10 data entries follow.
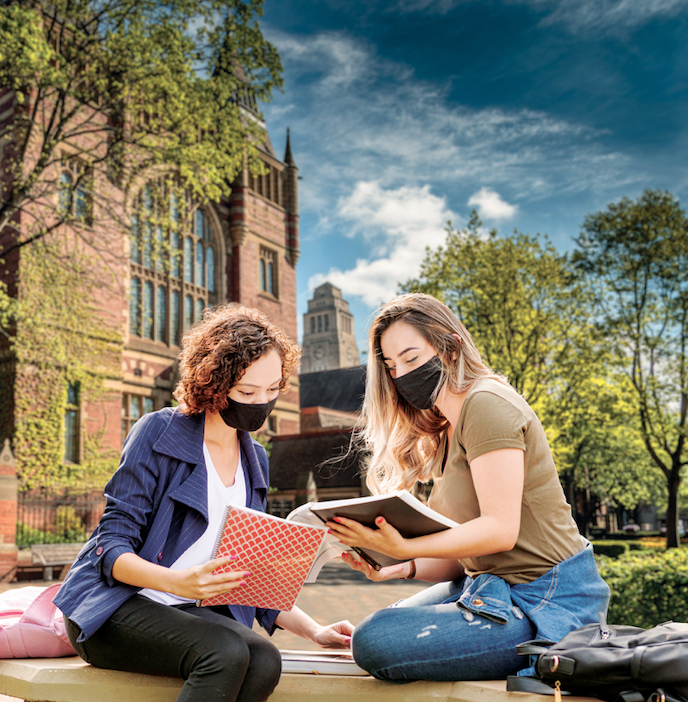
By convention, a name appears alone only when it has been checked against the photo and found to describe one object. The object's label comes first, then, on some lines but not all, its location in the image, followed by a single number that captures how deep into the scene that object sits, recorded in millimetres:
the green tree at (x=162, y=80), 13141
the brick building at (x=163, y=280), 18172
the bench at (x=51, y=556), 14000
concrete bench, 2113
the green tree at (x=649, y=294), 18359
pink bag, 2500
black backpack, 1693
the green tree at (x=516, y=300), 17641
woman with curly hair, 2096
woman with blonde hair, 2076
